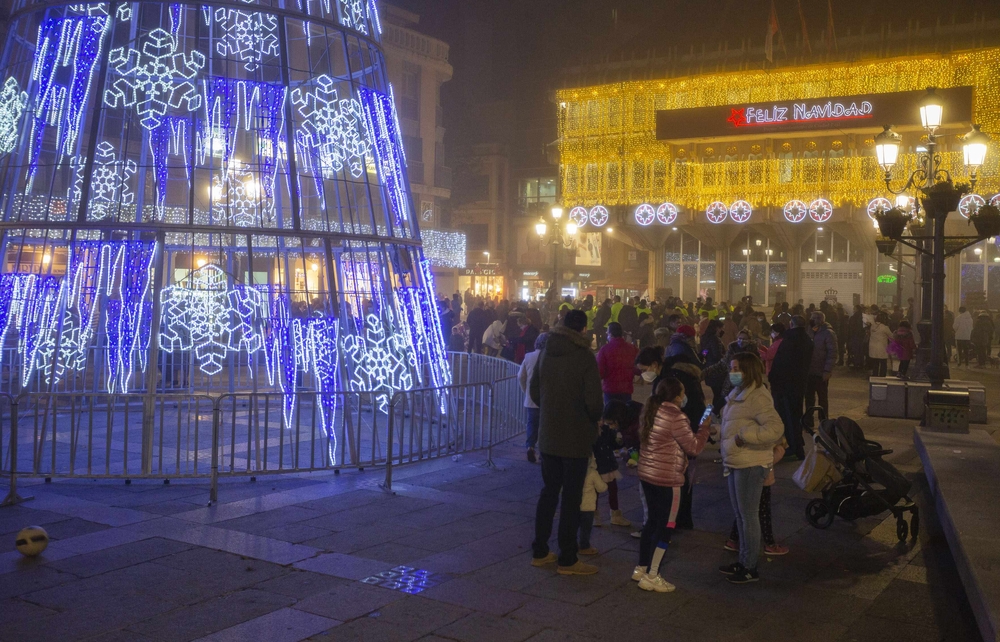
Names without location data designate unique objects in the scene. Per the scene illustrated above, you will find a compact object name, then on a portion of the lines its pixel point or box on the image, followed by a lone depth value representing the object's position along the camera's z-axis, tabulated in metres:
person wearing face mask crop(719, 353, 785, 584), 6.42
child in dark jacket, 7.32
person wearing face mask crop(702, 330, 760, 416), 9.66
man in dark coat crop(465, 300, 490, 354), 22.77
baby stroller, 7.84
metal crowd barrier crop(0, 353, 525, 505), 8.80
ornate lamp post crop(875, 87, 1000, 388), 13.07
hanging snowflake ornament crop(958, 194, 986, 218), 28.44
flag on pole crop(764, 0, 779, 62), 34.66
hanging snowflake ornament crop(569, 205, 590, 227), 38.91
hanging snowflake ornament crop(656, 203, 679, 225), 36.94
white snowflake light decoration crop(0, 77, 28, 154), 10.83
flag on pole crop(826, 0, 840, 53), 34.81
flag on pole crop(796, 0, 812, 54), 35.23
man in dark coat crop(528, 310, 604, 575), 6.52
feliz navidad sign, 32.97
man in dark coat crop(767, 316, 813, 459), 11.03
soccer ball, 6.66
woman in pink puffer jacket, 6.28
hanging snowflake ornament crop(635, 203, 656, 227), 36.41
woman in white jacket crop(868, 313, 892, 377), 20.77
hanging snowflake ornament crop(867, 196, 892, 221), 30.00
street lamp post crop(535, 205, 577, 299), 29.84
